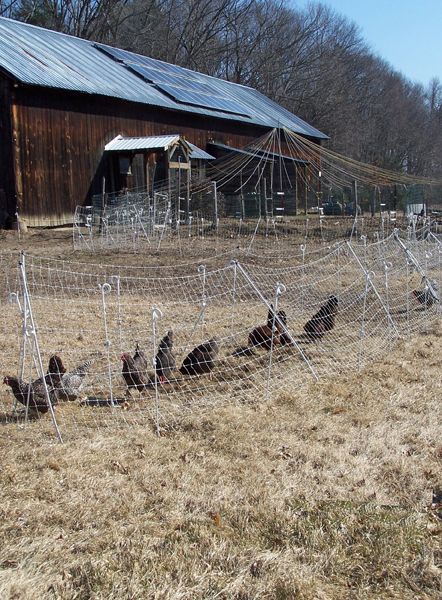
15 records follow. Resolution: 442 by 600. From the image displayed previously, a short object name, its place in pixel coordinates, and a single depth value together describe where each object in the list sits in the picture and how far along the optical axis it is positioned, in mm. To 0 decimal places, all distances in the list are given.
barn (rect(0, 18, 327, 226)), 18484
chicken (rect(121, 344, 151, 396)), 5387
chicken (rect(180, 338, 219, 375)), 5906
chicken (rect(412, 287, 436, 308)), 8912
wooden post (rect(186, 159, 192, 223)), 18289
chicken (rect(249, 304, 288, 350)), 6793
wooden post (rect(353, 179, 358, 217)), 20328
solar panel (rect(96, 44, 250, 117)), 25627
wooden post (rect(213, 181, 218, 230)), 17447
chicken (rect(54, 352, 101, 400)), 5093
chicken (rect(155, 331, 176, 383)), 5711
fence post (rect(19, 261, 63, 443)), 4348
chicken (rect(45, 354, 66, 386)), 5047
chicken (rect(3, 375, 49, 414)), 4781
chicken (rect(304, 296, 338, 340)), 7270
